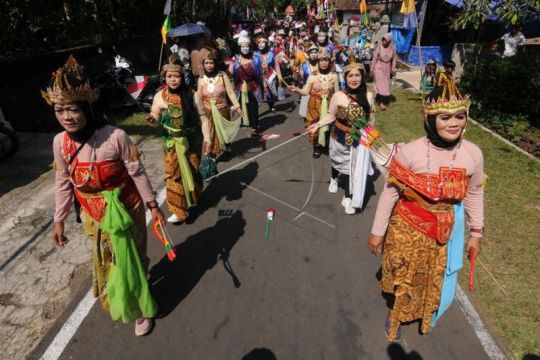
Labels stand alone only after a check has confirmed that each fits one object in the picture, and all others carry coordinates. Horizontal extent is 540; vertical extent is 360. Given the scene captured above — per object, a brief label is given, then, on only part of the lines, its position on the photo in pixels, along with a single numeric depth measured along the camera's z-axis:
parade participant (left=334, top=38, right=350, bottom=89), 11.70
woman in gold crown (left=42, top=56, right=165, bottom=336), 2.72
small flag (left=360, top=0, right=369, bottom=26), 13.69
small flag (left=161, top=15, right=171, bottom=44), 10.20
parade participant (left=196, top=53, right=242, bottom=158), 6.21
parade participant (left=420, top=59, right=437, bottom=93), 10.10
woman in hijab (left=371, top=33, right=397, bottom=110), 10.35
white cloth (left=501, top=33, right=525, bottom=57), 11.79
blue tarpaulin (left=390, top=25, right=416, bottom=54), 17.96
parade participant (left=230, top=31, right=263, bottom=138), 8.66
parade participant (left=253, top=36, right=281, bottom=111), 10.76
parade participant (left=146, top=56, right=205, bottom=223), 4.71
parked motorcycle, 10.32
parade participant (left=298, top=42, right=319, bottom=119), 9.04
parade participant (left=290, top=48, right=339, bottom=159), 6.69
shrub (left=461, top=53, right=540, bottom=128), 8.22
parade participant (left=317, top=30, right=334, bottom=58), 10.78
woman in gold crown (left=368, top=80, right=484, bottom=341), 2.54
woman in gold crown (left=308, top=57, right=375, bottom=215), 4.61
